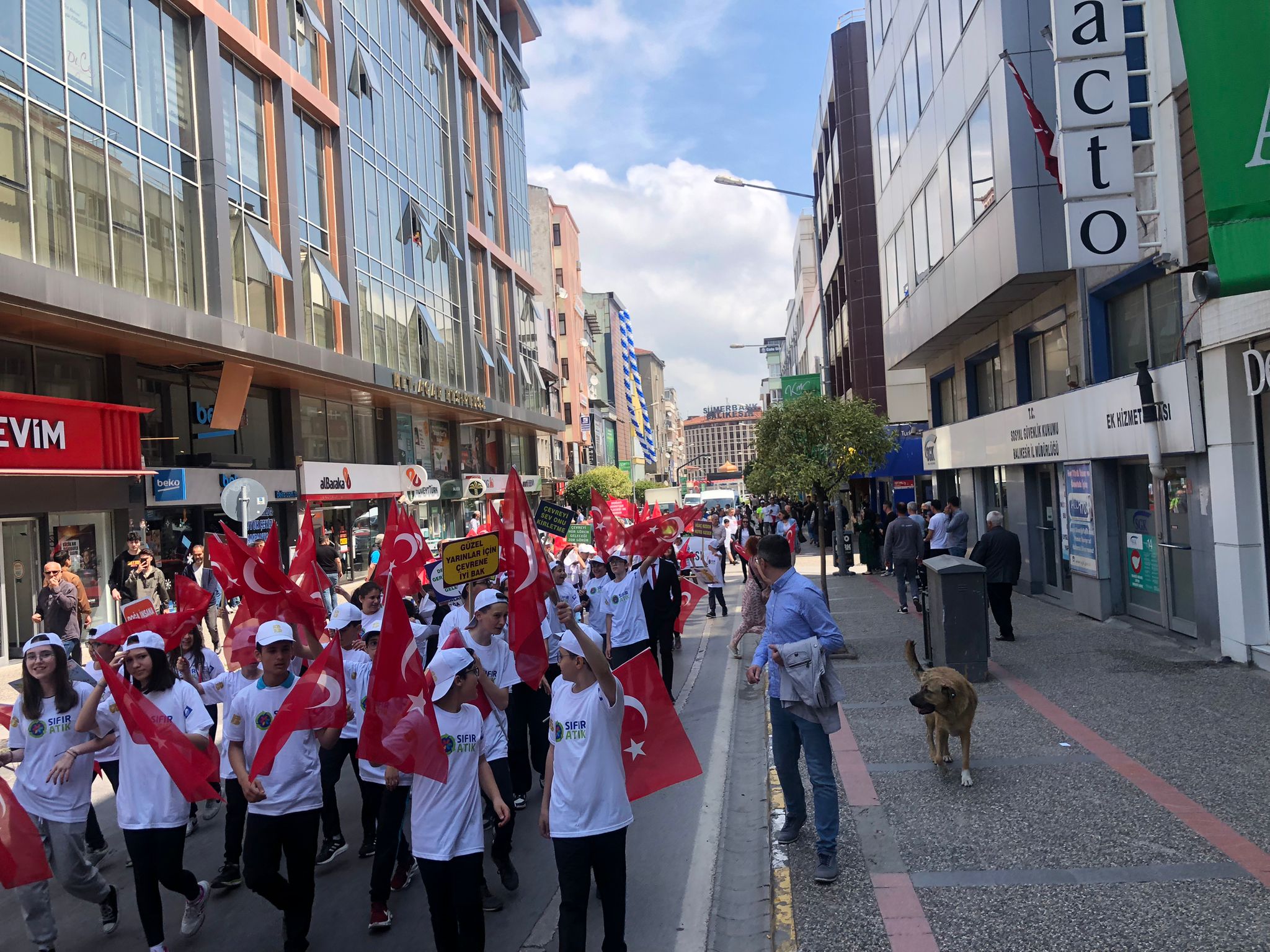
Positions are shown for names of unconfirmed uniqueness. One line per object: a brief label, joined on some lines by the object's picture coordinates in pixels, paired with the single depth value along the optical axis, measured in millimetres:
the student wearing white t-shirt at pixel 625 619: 9109
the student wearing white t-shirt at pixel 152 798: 4746
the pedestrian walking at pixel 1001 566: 12070
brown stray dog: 6531
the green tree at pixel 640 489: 83938
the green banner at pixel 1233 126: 5297
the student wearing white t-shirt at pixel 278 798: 4734
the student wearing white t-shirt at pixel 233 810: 5680
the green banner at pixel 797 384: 35719
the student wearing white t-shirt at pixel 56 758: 5020
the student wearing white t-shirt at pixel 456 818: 4223
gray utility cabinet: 9672
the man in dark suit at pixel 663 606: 10172
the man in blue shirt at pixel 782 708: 5301
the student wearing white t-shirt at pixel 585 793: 4172
